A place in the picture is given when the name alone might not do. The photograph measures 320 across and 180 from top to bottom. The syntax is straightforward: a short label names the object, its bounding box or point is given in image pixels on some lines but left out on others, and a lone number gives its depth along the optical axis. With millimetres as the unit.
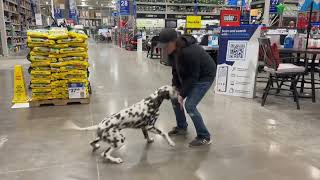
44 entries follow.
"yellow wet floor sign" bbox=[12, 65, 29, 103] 5582
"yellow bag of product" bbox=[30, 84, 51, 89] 5223
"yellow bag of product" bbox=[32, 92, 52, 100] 5280
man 3092
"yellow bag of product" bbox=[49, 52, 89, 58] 5224
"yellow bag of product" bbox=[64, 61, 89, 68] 5252
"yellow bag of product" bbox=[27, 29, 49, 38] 5109
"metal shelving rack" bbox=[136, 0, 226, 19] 20562
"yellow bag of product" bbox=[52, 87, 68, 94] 5332
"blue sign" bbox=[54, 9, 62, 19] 19741
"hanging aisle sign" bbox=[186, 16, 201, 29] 11984
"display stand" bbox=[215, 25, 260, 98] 5680
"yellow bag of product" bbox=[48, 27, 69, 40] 5117
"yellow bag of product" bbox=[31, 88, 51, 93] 5250
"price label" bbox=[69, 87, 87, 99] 5363
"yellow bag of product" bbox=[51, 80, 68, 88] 5277
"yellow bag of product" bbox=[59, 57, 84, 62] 5270
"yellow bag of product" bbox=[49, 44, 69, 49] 5175
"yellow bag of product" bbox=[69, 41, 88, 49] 5273
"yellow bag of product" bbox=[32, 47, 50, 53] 5125
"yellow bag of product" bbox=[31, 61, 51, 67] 5188
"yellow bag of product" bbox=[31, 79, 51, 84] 5199
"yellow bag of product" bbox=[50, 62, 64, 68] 5207
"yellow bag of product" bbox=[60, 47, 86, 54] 5227
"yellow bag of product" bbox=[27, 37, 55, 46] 5113
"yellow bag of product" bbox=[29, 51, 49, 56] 5156
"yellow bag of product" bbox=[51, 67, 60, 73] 5234
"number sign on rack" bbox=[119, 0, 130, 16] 19331
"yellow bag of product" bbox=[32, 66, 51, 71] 5223
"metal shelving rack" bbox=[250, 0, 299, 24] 13233
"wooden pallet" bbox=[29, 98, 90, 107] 5281
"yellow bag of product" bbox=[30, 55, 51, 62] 5156
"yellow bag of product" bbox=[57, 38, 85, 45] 5176
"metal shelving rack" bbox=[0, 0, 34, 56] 14267
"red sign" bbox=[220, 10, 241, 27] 8309
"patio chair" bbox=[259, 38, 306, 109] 5082
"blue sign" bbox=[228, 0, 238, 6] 16950
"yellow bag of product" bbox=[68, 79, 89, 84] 5320
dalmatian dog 3020
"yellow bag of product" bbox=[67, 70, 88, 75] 5293
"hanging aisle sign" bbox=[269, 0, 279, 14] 11062
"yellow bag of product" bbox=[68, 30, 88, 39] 5215
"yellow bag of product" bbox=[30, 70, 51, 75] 5192
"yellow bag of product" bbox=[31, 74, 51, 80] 5203
